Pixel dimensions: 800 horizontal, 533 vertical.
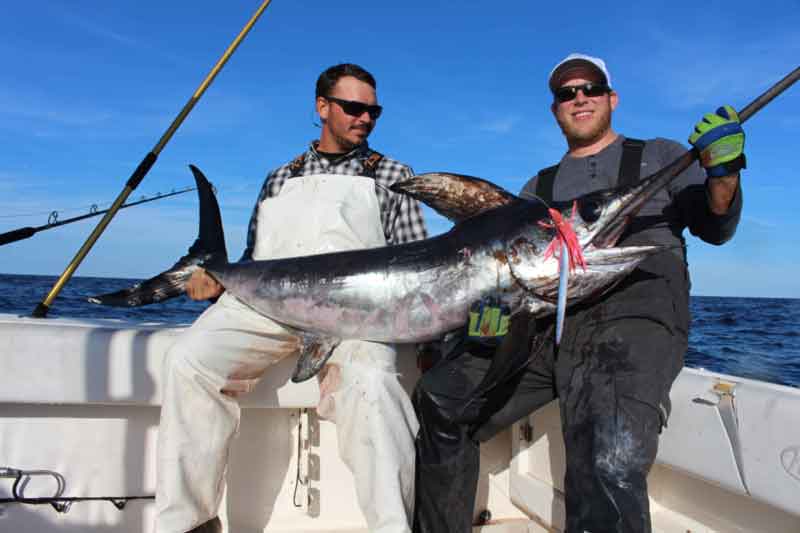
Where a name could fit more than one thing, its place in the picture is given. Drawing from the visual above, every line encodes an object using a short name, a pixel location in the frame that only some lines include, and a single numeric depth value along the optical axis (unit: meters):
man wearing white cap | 2.15
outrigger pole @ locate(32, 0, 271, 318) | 3.44
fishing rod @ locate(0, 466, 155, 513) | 2.89
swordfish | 2.48
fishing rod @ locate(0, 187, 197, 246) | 3.60
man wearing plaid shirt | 2.47
